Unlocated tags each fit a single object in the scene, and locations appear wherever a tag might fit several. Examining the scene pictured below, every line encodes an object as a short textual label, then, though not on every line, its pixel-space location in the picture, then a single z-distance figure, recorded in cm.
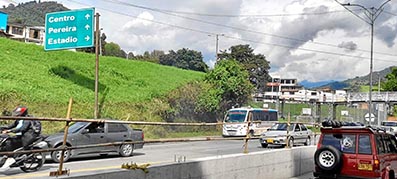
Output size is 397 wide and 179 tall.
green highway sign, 2497
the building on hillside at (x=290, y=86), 14265
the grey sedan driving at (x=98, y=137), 1457
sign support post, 2553
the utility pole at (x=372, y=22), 3459
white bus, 3444
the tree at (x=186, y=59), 10225
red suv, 957
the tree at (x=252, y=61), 8938
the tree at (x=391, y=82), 8556
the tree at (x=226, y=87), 3931
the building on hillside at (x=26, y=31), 8888
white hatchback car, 2152
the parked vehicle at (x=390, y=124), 4125
